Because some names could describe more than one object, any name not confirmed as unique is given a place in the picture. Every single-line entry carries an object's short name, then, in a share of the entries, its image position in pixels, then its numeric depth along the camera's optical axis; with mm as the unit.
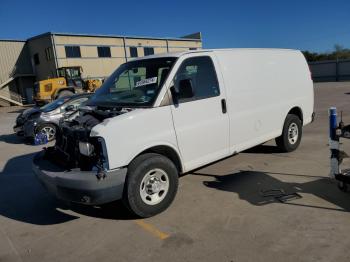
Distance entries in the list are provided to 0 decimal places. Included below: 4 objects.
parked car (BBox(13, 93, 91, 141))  10852
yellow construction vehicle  27525
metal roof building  39031
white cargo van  4133
